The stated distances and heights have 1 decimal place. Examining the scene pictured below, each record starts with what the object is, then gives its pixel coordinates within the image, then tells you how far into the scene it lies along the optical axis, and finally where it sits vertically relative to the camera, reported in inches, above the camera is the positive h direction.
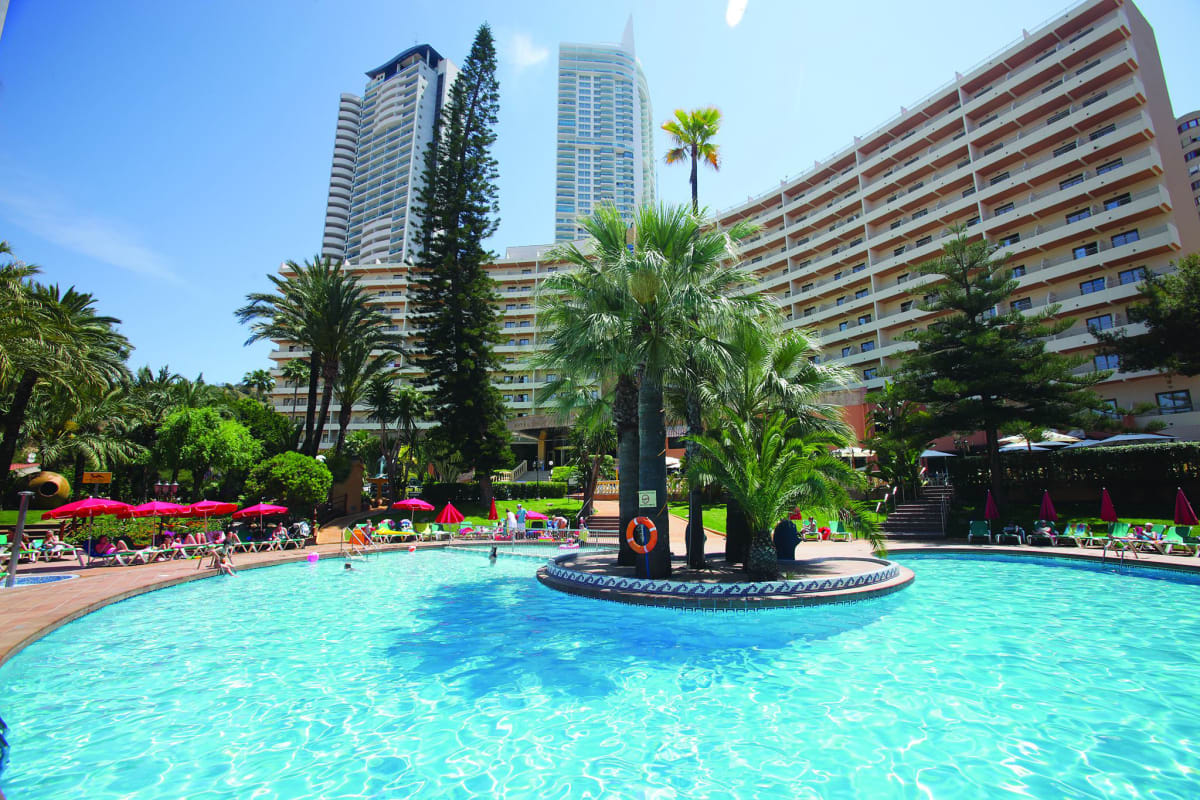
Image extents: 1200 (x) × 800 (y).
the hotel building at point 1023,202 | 1272.1 +899.9
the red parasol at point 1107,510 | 636.1 -6.5
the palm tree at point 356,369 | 1192.8 +313.7
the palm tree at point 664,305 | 462.6 +175.2
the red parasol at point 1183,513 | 575.8 -9.5
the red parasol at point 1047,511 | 714.2 -8.0
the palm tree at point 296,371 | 1964.8 +505.1
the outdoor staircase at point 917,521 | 818.8 -23.7
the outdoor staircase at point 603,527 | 920.9 -34.2
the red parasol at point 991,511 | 733.3 -7.8
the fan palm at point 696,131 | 778.2 +542.1
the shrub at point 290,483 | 889.5 +44.8
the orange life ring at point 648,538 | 473.4 -26.6
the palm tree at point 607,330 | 478.6 +161.2
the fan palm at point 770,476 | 449.1 +25.7
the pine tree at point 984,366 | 813.2 +215.3
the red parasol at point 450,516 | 918.4 -12.7
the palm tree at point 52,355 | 527.5 +164.0
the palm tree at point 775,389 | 541.3 +120.8
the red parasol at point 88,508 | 623.5 +3.3
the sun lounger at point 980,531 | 725.1 -34.1
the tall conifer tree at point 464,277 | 1229.7 +549.5
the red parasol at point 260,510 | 746.8 -0.2
